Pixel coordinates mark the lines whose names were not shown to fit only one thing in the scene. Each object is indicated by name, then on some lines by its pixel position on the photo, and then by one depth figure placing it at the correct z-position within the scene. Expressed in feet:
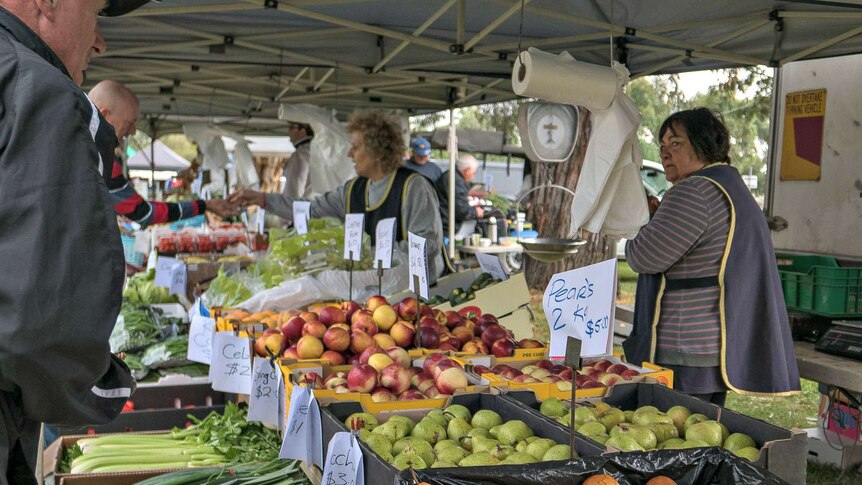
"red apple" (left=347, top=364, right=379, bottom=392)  8.07
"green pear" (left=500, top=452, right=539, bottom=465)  5.88
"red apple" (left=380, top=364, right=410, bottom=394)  8.20
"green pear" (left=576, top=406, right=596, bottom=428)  6.97
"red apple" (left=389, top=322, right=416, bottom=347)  10.07
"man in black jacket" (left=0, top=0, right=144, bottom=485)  3.58
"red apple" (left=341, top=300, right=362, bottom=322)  10.65
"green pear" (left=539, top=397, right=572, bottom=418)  7.30
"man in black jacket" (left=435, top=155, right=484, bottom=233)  29.40
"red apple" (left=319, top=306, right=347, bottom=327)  10.26
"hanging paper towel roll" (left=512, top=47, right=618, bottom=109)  10.09
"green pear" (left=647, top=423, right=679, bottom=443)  6.66
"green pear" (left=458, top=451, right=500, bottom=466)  5.92
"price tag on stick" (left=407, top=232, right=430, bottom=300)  9.89
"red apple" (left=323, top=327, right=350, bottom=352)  9.59
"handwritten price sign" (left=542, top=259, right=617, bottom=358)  5.82
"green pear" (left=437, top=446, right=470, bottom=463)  6.17
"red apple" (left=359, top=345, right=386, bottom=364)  9.09
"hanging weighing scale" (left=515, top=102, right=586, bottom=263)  15.75
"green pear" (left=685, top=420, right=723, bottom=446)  6.52
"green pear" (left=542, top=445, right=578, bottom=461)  6.00
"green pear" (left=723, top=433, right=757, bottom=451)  6.40
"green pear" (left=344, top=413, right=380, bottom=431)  6.88
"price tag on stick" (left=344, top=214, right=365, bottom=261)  13.14
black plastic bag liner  5.17
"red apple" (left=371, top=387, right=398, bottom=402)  7.77
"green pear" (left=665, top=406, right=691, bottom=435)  7.03
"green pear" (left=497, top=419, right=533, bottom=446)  6.53
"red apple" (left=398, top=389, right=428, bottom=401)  7.75
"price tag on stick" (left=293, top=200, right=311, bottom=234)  17.93
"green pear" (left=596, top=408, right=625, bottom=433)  7.02
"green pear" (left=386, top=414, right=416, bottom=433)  6.90
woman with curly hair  15.24
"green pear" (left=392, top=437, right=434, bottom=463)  6.27
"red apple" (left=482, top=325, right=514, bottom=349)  10.28
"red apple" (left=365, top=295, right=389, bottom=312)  10.86
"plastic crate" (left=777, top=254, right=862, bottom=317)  12.22
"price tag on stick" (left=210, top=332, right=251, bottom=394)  9.92
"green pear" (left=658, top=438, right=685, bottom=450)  6.51
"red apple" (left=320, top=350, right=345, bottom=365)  9.38
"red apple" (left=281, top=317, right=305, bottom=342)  10.13
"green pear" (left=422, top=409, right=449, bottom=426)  7.09
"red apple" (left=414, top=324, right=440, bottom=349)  10.07
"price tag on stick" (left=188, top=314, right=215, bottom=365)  12.13
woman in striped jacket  10.12
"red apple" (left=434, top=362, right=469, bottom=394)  8.00
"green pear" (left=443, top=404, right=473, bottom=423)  7.25
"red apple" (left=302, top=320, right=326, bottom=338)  9.86
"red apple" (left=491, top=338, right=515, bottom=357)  9.83
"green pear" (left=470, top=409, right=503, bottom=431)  7.03
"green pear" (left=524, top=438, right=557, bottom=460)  6.14
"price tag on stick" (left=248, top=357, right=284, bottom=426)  8.88
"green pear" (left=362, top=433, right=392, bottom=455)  6.23
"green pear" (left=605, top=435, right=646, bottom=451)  6.25
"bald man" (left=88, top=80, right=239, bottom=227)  12.69
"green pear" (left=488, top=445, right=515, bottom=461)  6.15
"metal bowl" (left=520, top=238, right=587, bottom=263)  14.76
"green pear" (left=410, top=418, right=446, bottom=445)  6.72
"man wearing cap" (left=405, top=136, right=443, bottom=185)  31.45
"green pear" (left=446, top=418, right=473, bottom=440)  6.83
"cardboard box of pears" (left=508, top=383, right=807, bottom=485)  6.25
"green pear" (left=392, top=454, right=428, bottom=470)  5.92
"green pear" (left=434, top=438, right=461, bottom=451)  6.43
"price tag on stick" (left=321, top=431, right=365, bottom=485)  6.07
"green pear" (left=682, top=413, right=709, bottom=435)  6.91
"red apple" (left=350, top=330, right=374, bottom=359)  9.72
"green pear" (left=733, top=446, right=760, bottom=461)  6.22
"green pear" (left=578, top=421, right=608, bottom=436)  6.64
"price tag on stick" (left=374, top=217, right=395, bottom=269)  11.91
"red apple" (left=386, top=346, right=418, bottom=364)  9.07
